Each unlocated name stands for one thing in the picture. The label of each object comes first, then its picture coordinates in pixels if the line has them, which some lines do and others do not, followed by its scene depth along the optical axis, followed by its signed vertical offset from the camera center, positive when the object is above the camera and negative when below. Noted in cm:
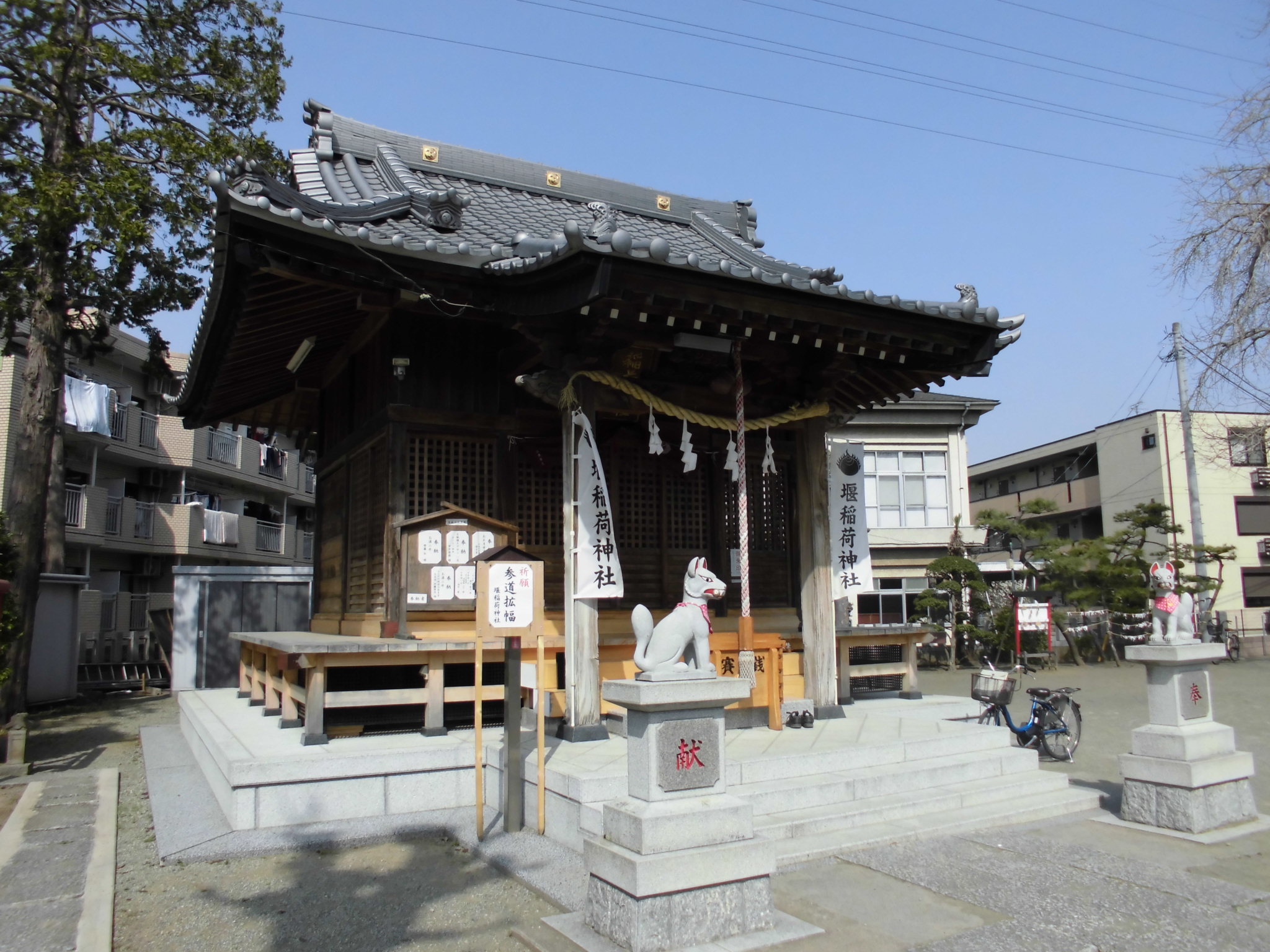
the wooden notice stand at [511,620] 688 -18
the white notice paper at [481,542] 931 +57
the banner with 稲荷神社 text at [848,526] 1020 +76
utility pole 2458 +339
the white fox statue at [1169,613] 769 -21
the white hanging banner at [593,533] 817 +57
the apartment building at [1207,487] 3152 +365
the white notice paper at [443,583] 913 +14
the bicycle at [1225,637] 2531 -140
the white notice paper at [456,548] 921 +50
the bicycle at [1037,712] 1005 -138
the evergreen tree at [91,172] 1388 +724
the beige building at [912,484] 2836 +345
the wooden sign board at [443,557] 908 +41
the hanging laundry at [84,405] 2416 +532
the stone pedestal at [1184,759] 700 -138
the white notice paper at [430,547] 913 +52
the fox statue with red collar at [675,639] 571 -29
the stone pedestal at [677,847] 464 -136
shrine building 771 +244
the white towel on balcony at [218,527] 3138 +254
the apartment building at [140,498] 2580 +346
